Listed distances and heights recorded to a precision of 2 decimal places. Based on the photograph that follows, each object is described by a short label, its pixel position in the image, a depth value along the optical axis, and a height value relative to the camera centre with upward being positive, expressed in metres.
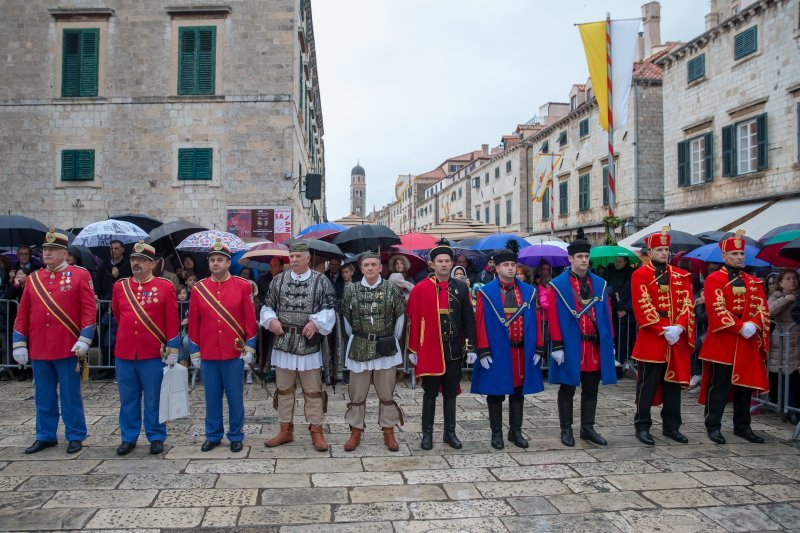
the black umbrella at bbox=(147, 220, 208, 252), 9.99 +0.70
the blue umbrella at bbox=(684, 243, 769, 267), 8.54 +0.32
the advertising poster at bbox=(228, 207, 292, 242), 16.48 +1.44
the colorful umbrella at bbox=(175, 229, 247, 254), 9.12 +0.50
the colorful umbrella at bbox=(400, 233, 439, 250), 11.91 +0.70
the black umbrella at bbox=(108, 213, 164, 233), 12.10 +1.09
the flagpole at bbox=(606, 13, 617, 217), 10.27 +2.03
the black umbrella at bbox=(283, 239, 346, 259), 8.28 +0.36
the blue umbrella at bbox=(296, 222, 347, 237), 11.90 +0.98
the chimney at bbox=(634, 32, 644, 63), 29.42 +11.31
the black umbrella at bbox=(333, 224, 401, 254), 10.04 +0.64
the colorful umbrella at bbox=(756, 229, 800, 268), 8.14 +0.39
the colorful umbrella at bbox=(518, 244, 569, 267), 10.37 +0.35
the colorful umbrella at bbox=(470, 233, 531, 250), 11.12 +0.63
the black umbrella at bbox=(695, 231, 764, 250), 11.47 +0.78
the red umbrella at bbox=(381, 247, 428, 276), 9.51 +0.22
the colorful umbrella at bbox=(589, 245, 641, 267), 9.81 +0.36
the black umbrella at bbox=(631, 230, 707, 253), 11.10 +0.66
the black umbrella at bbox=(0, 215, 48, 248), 9.55 +0.73
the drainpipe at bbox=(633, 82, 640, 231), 25.19 +4.54
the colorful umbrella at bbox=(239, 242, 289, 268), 9.05 +0.33
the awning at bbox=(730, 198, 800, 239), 15.51 +1.58
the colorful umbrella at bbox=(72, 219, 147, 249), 9.18 +0.62
